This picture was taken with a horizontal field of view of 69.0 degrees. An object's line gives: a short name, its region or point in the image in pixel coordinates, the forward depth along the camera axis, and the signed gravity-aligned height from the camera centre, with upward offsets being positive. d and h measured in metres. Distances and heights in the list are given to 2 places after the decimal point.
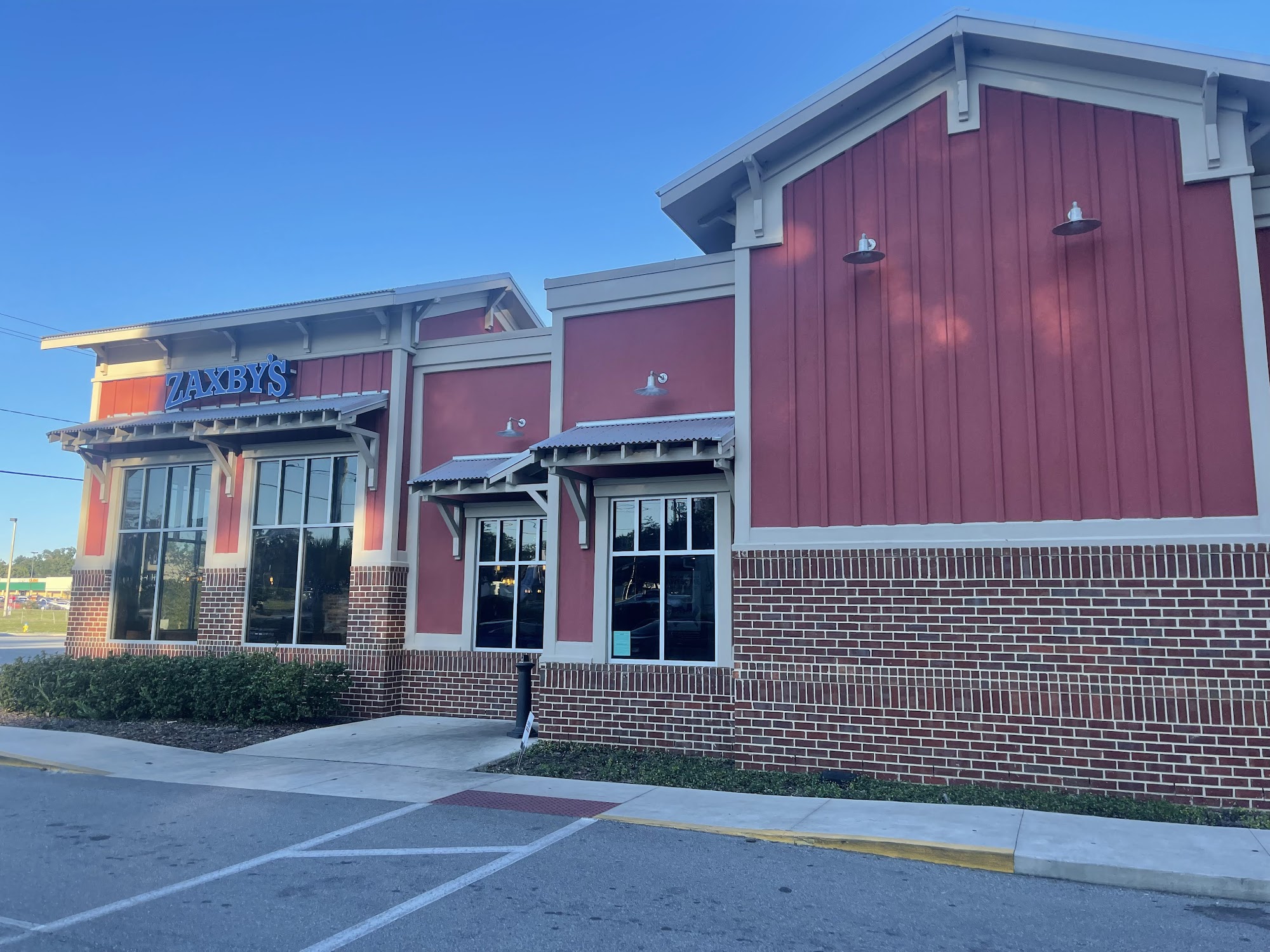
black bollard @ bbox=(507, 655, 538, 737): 12.11 -1.08
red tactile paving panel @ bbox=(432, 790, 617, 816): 8.36 -1.79
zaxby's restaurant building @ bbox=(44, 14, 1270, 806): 8.63 +1.75
